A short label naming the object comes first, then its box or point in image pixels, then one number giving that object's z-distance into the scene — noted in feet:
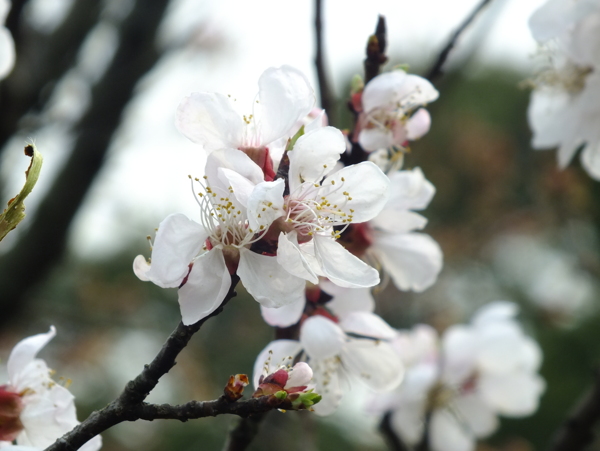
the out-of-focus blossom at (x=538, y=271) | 8.49
